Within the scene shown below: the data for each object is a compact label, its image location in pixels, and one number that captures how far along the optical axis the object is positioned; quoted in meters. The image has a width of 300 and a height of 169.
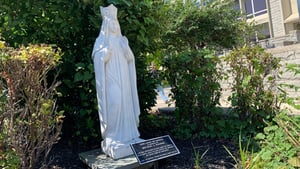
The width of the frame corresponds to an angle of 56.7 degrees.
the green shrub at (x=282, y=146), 2.93
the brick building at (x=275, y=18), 19.80
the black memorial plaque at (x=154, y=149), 2.95
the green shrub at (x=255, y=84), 4.27
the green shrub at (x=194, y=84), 4.61
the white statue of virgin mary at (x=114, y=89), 3.47
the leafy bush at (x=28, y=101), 2.65
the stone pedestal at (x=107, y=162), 3.21
